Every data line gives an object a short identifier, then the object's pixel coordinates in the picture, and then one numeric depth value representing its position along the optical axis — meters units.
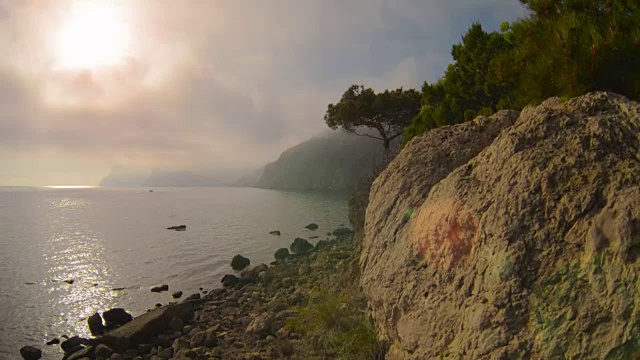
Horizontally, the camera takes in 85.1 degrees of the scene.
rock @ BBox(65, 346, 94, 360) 10.63
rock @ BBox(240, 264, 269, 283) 17.48
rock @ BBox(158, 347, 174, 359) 9.80
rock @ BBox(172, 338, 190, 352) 10.05
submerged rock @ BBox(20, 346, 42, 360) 11.26
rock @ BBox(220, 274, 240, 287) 17.34
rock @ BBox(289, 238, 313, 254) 24.24
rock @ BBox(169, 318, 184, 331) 11.78
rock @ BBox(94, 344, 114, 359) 10.44
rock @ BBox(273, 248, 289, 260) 22.73
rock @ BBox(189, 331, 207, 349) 10.13
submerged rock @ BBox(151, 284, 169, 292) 18.05
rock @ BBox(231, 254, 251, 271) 21.20
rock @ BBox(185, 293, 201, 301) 15.60
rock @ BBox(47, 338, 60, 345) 12.38
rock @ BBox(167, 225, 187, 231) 41.29
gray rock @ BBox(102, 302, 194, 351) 10.76
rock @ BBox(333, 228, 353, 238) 28.13
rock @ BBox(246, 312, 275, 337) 9.86
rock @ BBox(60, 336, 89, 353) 11.64
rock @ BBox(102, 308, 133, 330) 13.45
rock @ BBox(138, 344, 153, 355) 10.33
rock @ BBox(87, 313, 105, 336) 12.98
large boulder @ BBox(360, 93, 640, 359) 2.96
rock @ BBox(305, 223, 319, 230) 35.45
